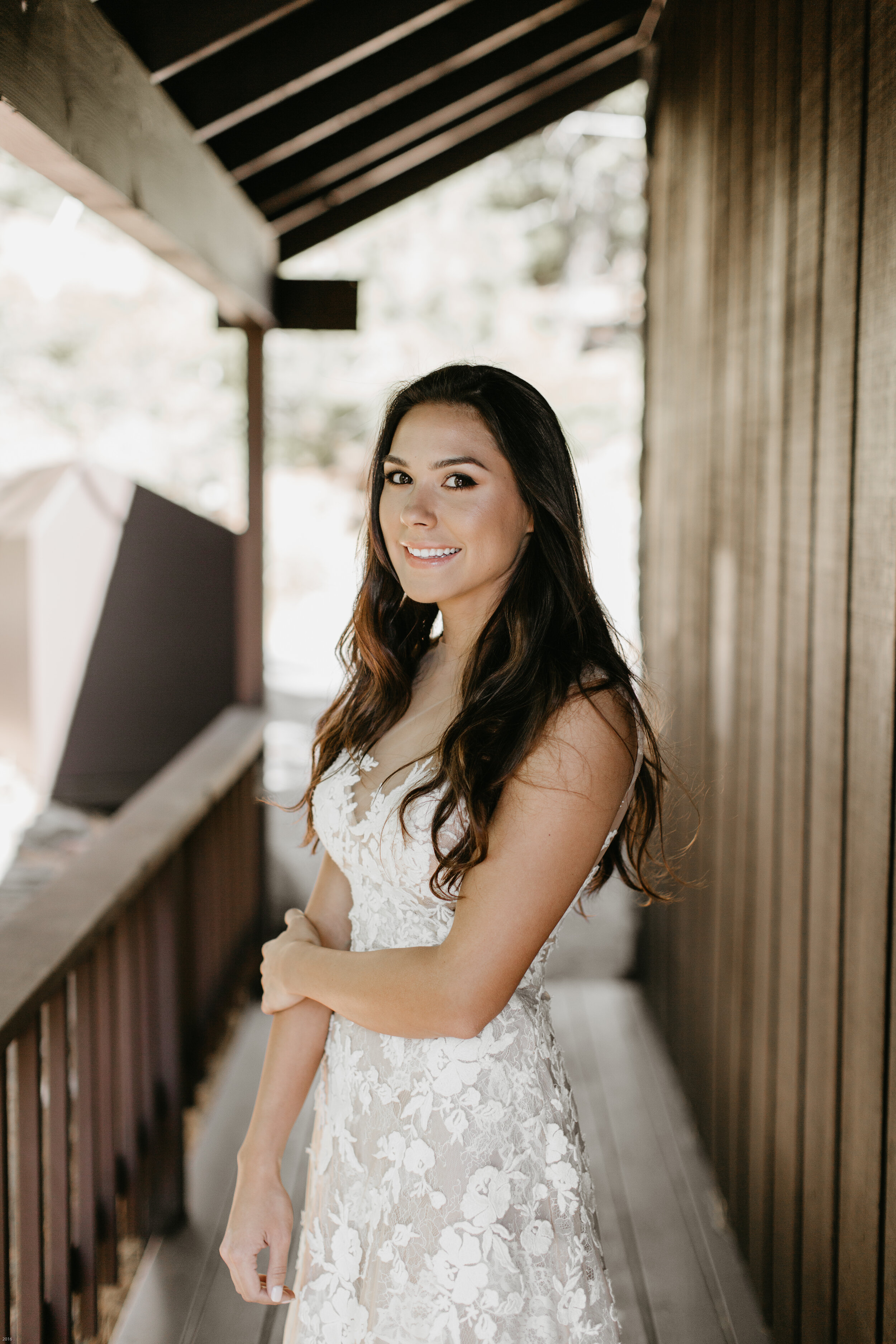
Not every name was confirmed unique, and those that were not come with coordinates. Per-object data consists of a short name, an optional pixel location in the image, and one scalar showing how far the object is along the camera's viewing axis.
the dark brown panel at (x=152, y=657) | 4.91
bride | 1.22
